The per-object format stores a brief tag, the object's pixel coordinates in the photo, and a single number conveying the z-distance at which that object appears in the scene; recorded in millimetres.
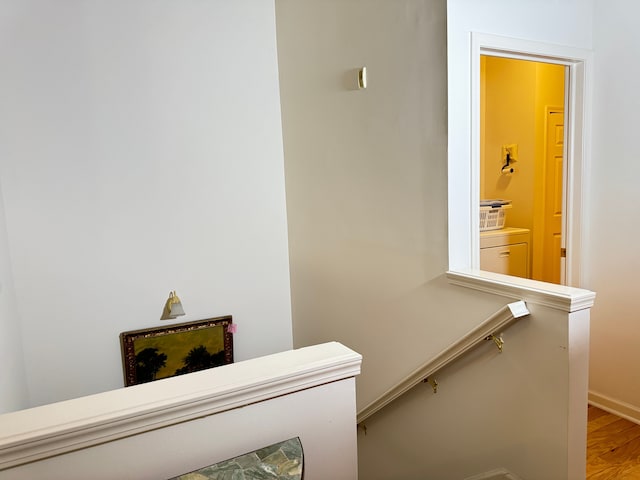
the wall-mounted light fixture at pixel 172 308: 3459
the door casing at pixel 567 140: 2418
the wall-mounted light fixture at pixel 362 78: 2846
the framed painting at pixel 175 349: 3438
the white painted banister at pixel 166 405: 1132
